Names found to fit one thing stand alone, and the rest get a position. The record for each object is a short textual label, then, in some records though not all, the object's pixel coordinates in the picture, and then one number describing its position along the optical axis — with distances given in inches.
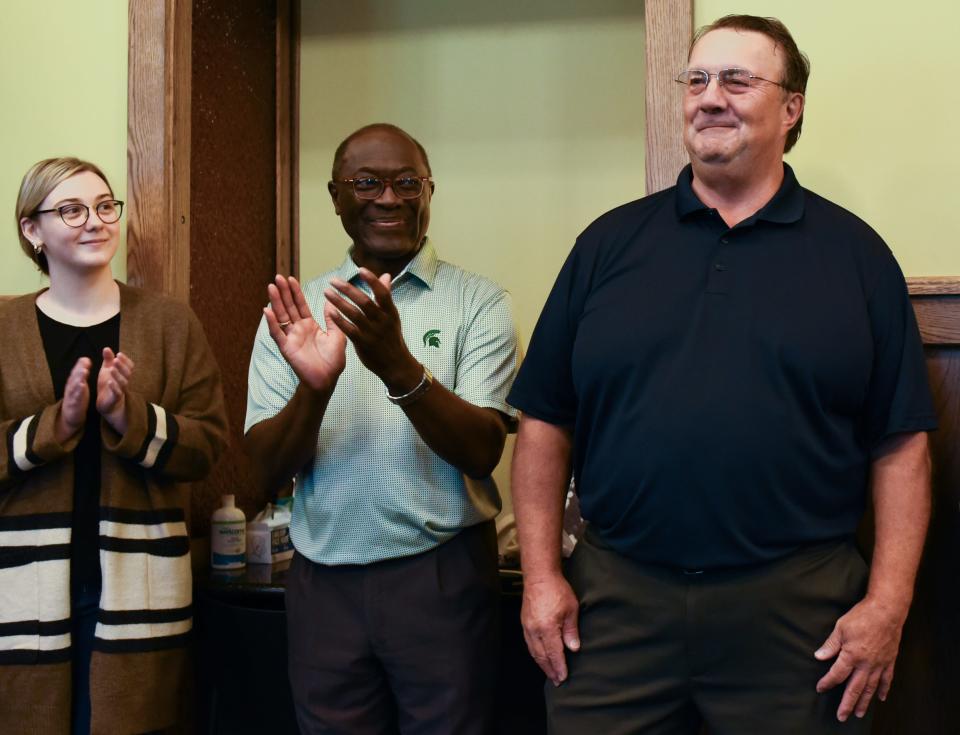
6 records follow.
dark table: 89.3
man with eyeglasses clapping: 70.4
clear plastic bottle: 101.6
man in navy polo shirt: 59.5
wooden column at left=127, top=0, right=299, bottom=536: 95.9
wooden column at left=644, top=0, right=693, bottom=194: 80.9
